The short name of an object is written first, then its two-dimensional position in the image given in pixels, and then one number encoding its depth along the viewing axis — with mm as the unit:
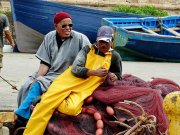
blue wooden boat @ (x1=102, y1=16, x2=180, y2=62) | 19516
